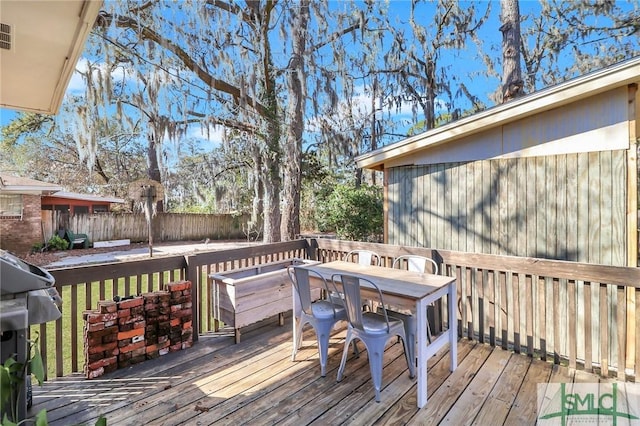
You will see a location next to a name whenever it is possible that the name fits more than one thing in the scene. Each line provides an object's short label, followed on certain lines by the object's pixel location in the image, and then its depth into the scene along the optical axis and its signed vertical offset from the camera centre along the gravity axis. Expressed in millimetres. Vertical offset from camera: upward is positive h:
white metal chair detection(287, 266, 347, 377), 2933 -912
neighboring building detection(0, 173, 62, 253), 10766 +50
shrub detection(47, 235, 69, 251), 11813 -1031
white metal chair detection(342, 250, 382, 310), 4061 -573
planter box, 3543 -926
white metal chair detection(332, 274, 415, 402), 2555 -931
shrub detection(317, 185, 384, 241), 8398 -44
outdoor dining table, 2533 -656
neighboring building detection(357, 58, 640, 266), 3289 +381
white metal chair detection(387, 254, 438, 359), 2918 -692
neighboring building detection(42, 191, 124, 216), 13401 +499
